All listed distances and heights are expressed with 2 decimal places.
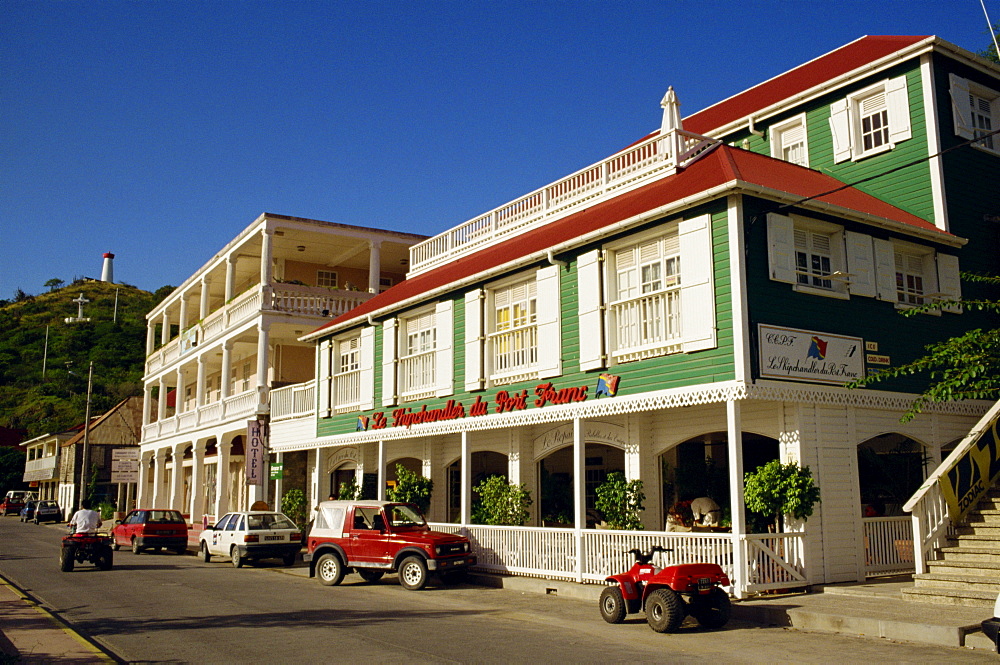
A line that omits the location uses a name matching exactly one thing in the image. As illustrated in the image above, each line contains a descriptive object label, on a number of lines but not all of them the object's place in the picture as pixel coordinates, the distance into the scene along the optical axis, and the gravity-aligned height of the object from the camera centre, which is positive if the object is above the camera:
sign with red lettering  16.70 +1.89
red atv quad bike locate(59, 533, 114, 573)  21.56 -1.40
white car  23.34 -1.23
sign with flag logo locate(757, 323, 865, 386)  13.97 +2.24
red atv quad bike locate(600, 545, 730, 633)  11.34 -1.37
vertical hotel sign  29.47 +1.26
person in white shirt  21.89 -0.73
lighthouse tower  153.88 +38.83
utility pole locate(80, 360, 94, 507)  45.61 +2.02
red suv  17.00 -1.07
